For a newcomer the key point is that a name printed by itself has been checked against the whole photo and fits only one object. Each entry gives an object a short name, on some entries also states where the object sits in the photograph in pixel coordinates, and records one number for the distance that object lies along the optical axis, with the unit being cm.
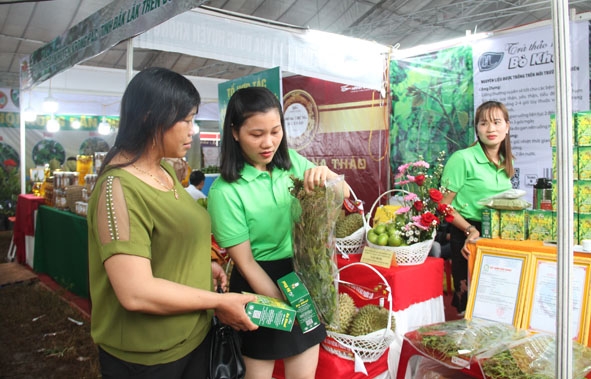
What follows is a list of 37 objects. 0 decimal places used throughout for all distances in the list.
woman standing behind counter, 231
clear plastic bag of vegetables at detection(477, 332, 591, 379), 127
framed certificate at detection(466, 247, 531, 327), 163
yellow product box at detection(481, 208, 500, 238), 185
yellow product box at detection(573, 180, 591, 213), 161
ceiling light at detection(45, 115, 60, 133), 826
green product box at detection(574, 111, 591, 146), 160
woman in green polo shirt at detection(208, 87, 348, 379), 132
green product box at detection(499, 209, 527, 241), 178
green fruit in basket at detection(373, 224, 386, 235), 203
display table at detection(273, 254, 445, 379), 167
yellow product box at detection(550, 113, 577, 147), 175
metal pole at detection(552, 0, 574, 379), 93
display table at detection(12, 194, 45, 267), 557
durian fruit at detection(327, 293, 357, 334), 170
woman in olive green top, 100
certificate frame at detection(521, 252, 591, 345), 149
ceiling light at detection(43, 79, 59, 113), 708
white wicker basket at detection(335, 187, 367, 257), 211
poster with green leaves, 408
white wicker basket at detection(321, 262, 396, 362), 160
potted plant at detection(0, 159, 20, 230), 967
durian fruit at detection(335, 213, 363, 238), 215
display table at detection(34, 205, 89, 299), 412
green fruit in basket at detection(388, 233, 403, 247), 194
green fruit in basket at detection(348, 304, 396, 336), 167
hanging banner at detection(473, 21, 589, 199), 338
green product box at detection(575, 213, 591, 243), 161
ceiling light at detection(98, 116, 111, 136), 927
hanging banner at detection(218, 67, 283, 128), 332
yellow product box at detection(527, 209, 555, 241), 172
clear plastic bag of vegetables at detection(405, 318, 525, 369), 142
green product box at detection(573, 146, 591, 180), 160
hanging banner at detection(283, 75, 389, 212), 504
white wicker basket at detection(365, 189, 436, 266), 191
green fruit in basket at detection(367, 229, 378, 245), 201
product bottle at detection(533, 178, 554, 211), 182
